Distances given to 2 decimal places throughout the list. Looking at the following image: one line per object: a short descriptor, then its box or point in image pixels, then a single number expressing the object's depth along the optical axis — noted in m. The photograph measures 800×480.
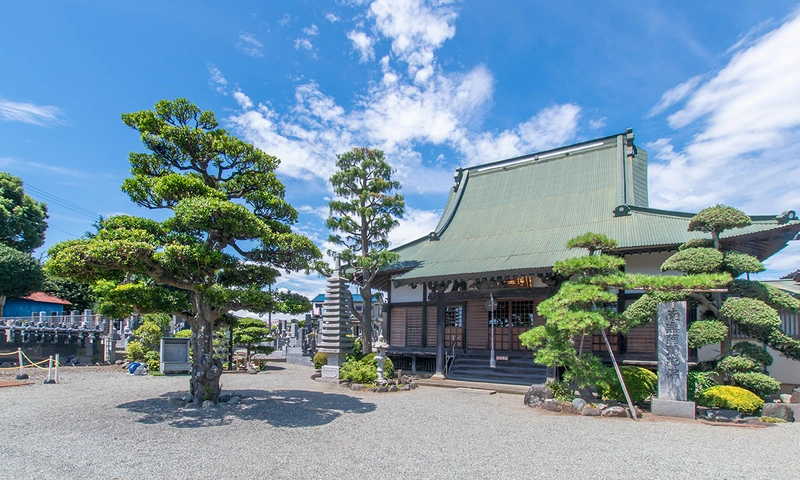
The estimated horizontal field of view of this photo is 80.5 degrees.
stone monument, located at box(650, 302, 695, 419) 10.11
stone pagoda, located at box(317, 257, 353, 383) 16.38
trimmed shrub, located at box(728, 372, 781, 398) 10.24
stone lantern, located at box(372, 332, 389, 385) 14.75
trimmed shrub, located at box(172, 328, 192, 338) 22.81
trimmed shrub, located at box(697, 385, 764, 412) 9.90
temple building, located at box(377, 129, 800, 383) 14.18
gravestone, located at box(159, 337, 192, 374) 18.16
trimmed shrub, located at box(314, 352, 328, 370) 19.17
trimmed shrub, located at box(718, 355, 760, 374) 10.48
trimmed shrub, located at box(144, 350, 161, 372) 19.30
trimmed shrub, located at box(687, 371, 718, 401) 10.76
